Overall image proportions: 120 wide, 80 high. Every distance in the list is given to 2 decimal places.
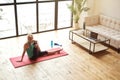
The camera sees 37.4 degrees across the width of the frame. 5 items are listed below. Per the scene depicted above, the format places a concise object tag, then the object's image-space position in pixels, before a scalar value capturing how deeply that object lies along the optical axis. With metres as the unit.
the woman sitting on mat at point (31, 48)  4.47
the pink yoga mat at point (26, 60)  4.43
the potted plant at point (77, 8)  6.47
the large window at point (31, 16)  5.87
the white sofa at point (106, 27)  5.16
